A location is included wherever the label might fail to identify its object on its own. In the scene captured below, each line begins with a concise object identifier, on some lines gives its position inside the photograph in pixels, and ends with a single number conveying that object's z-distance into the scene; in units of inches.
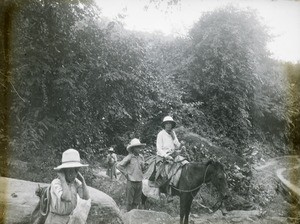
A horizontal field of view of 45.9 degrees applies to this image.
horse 356.5
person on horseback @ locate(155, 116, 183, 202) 386.6
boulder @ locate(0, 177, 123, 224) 251.4
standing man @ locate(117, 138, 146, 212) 366.9
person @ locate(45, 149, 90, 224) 186.0
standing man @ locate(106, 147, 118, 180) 512.3
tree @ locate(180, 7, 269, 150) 712.4
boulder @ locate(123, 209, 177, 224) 331.3
